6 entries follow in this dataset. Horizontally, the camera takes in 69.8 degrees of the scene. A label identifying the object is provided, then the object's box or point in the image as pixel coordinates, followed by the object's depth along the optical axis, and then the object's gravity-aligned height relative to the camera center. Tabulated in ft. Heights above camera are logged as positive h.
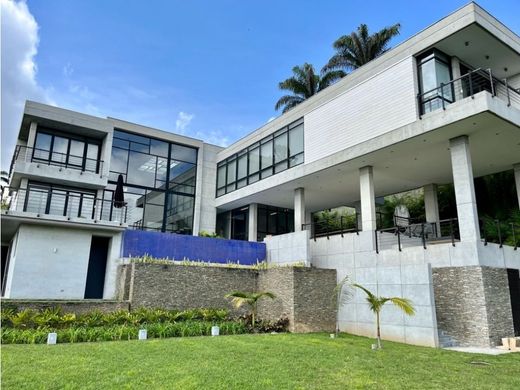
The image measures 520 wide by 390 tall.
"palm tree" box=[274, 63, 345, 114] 98.32 +51.65
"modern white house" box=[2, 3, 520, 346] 37.68 +15.45
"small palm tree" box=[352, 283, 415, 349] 32.78 -2.07
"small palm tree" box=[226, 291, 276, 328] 41.75 -2.09
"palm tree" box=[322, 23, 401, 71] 91.04 +56.73
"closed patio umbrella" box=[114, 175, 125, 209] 57.28 +12.47
